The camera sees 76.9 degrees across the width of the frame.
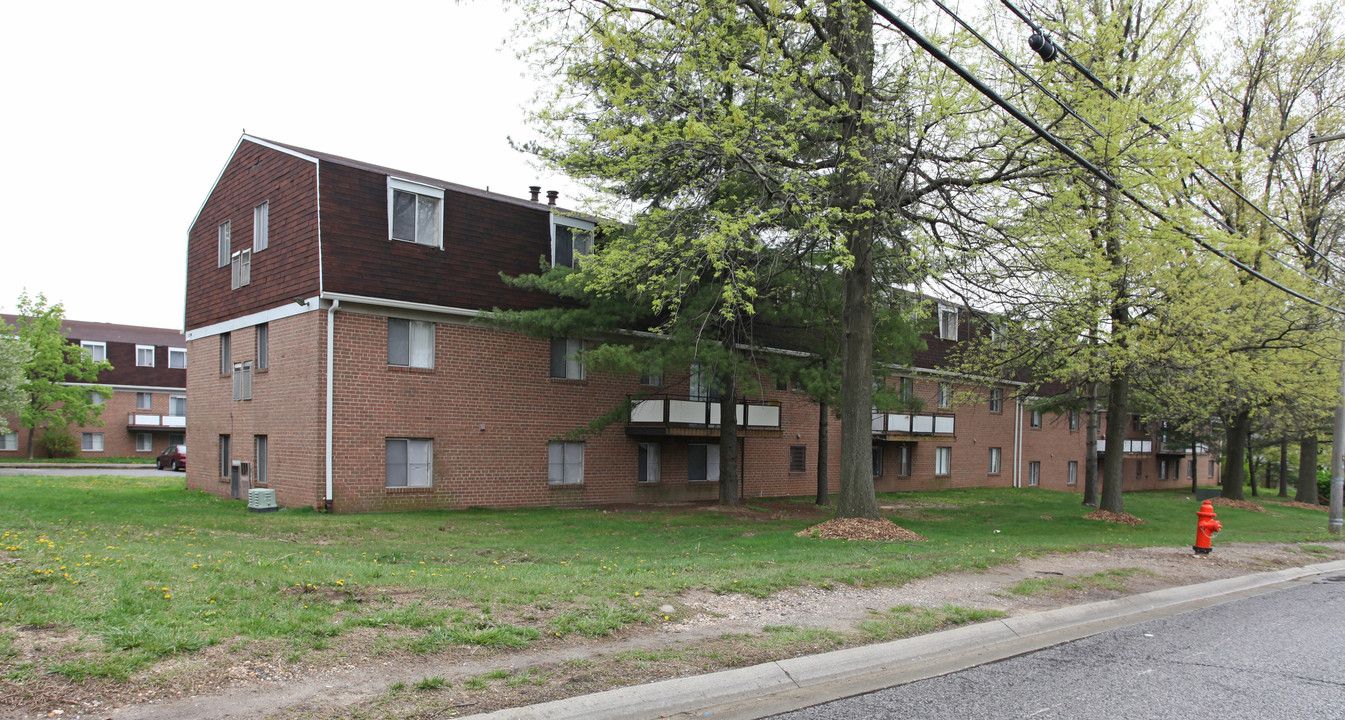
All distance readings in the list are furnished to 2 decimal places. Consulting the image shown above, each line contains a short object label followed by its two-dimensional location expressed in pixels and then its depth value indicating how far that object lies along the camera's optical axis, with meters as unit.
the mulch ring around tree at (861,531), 15.45
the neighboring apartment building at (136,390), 49.78
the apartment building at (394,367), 19.06
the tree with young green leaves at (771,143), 13.73
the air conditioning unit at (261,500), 19.00
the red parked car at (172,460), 41.75
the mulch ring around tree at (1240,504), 32.60
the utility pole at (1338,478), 21.03
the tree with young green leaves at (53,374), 44.22
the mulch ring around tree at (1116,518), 22.91
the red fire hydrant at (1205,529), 14.52
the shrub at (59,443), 47.03
